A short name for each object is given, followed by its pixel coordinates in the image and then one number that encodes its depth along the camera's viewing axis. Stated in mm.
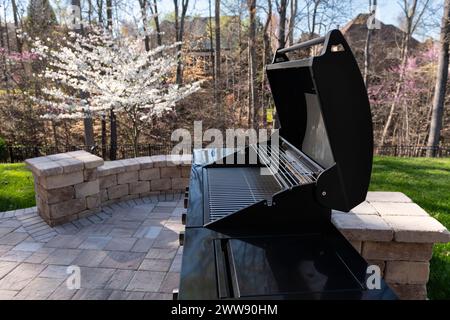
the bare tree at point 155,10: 12980
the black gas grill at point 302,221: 1132
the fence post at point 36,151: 9311
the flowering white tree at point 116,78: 7750
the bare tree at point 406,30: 13672
